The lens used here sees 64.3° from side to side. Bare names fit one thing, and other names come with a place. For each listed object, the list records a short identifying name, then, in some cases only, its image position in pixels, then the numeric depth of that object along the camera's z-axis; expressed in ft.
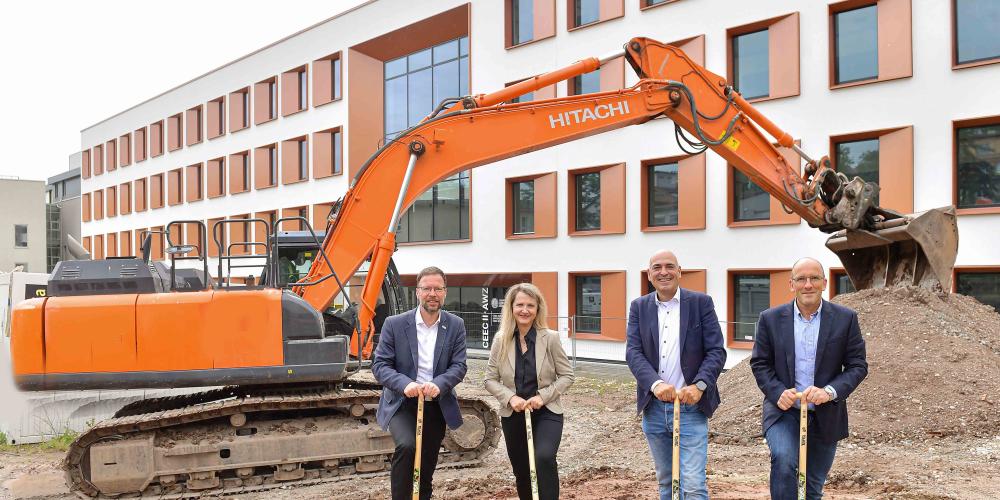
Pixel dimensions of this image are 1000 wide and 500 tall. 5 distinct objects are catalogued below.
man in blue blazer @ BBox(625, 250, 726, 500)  14.74
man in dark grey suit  16.17
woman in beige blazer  15.46
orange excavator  21.88
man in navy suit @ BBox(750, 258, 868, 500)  13.91
